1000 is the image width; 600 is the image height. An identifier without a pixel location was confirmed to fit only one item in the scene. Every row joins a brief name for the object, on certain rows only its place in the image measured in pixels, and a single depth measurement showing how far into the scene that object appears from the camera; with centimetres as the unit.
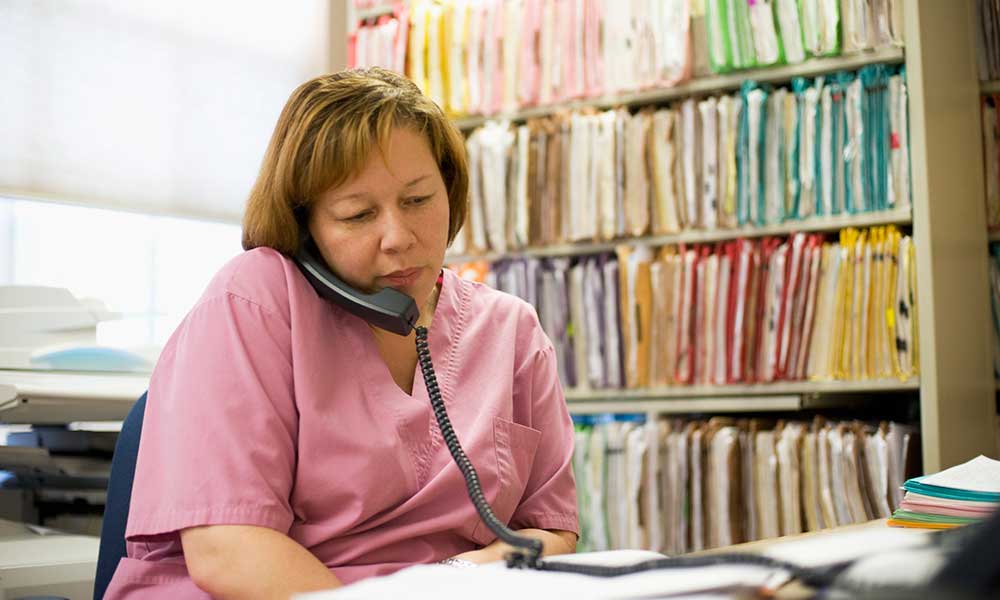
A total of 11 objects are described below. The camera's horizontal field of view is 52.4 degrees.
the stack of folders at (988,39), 279
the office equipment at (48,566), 157
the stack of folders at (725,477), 257
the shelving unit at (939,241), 250
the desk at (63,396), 189
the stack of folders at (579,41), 270
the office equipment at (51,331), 214
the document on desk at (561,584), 70
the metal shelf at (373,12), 338
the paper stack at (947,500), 128
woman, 113
